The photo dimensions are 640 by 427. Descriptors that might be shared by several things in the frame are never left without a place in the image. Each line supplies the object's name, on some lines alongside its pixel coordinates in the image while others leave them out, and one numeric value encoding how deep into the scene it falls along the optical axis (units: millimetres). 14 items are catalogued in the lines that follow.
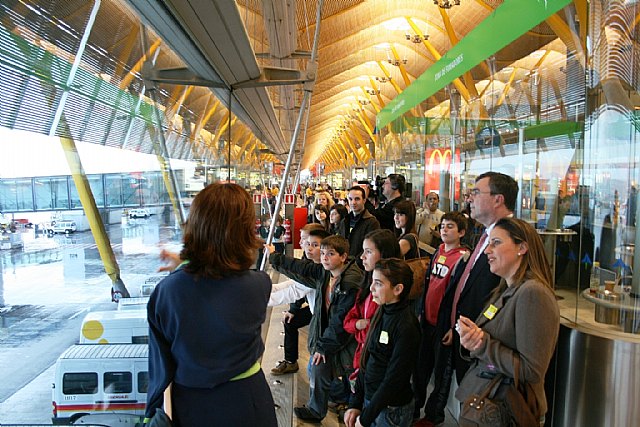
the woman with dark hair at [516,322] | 2047
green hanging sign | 4996
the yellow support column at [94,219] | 1729
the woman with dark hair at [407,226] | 4148
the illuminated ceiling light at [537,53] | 5347
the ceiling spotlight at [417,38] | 15977
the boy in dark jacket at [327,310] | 3297
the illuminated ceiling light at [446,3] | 11595
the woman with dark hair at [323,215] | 7781
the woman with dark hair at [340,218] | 5852
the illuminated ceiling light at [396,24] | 18703
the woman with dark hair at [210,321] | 1533
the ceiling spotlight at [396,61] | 19672
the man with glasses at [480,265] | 2912
